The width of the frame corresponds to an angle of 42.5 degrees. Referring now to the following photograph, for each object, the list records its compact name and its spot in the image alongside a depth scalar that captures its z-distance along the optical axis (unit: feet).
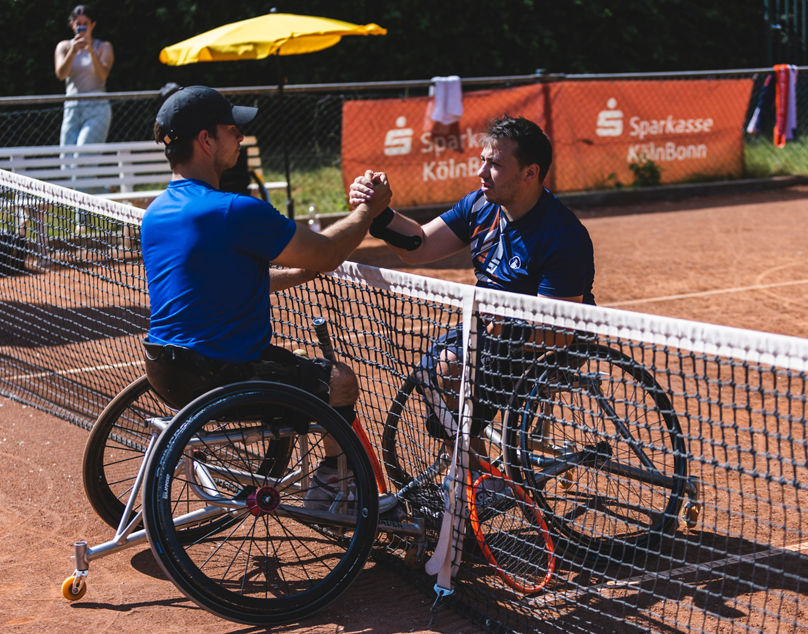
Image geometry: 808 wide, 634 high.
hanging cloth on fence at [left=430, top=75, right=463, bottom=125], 42.11
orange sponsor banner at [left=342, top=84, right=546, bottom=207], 42.42
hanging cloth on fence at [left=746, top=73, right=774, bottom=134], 49.55
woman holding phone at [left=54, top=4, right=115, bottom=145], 37.60
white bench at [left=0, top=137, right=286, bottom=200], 36.24
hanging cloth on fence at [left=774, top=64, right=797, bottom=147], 48.93
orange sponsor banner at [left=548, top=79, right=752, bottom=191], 46.50
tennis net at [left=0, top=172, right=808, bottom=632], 11.35
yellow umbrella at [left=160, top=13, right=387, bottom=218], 36.17
